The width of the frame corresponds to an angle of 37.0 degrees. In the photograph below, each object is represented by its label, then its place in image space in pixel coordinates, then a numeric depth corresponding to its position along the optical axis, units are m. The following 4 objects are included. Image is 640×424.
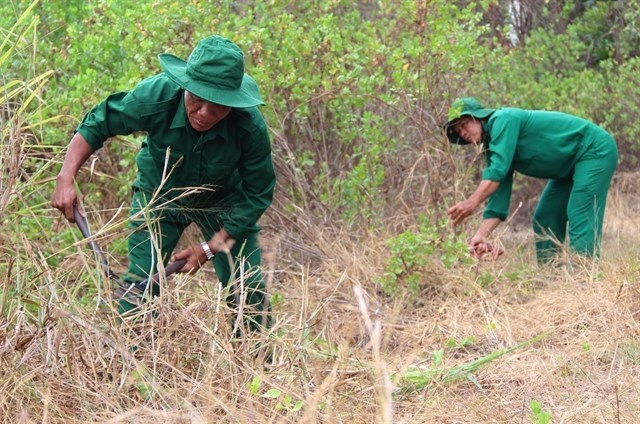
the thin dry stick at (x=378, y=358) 2.12
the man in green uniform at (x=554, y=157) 6.43
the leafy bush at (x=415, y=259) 5.93
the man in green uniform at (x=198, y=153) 4.10
